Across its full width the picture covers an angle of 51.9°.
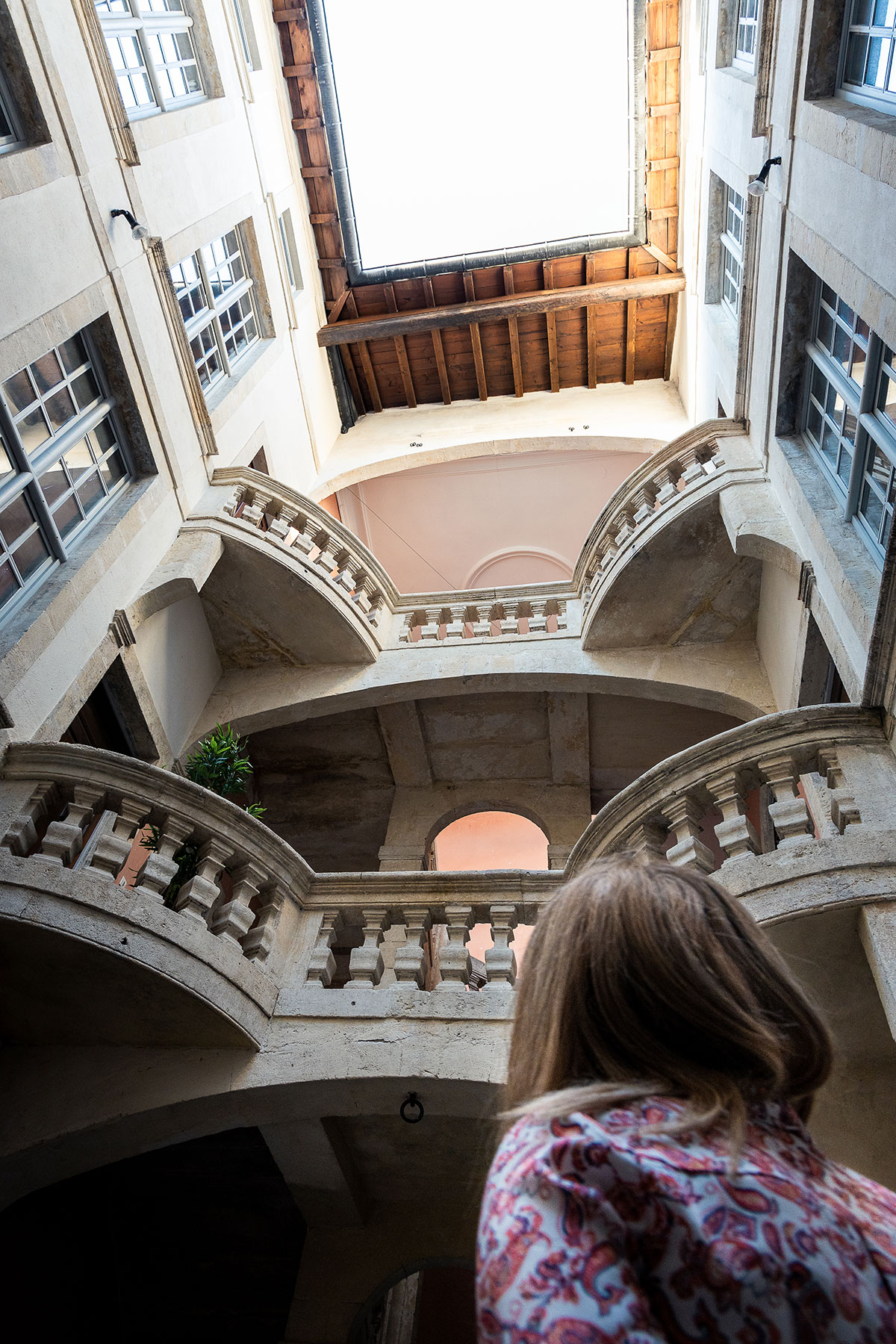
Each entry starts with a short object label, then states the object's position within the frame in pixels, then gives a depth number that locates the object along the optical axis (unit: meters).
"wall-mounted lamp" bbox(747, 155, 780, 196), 7.39
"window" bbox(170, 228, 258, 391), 9.80
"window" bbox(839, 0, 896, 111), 5.22
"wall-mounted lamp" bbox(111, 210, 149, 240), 7.93
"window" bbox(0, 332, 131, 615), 6.55
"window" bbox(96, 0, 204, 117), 8.68
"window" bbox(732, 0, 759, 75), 8.67
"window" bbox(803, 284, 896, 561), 5.73
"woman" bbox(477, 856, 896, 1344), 1.06
